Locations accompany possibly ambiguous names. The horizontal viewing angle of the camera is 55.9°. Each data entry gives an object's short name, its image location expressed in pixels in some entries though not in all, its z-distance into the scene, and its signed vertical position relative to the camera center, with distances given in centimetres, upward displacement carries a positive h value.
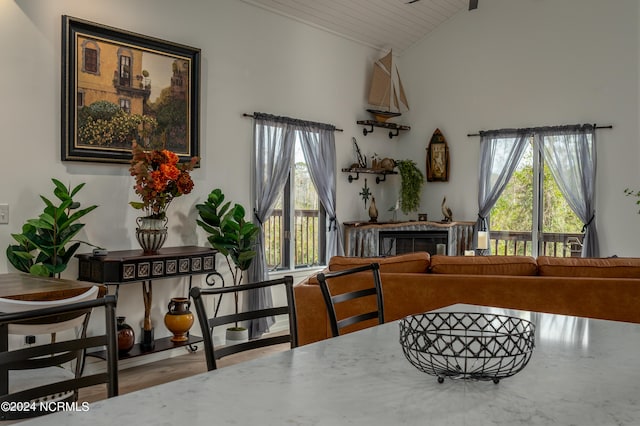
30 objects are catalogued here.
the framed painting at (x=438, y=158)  793 +60
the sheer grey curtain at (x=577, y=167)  685 +43
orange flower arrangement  456 +17
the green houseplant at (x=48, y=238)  414 -27
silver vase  469 -27
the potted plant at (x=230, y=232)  535 -27
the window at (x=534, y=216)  713 -14
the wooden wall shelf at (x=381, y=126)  756 +99
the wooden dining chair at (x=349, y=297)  233 -38
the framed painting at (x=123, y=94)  458 +87
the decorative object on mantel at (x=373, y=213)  747 -13
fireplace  741 -47
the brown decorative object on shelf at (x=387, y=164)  772 +49
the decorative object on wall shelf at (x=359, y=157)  750 +57
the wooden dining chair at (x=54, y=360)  148 -44
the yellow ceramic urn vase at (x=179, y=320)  491 -97
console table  433 -51
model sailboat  762 +144
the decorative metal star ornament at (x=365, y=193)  768 +12
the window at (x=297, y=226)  646 -27
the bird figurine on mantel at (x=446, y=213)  762 -12
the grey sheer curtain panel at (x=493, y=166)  745 +47
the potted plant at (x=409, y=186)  782 +22
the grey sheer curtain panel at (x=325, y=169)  677 +38
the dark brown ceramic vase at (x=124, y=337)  453 -104
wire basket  147 -42
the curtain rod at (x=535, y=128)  677 +88
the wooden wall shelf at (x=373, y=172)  734 +38
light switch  423 -10
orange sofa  361 -51
